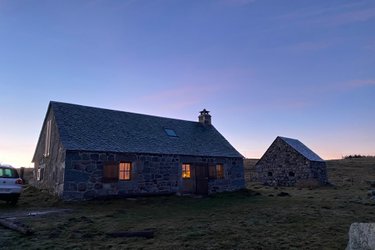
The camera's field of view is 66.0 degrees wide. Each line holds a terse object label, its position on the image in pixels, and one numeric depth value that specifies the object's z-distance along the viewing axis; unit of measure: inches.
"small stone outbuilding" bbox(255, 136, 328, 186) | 1138.0
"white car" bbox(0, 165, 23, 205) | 496.7
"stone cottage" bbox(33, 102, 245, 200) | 612.4
